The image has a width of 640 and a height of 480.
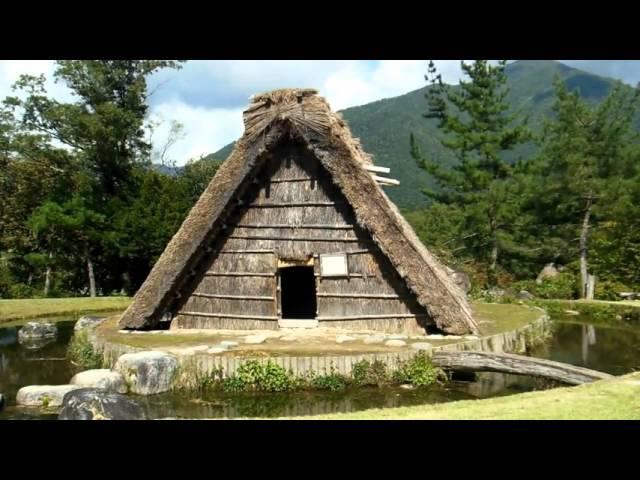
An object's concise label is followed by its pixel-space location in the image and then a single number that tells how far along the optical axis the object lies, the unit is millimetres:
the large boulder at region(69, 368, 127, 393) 9531
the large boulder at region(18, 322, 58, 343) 16094
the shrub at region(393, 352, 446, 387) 9945
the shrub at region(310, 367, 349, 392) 9695
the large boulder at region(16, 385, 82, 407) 9188
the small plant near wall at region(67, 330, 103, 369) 11789
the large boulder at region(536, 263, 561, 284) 25322
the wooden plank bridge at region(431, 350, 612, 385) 8922
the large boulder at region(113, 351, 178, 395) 9797
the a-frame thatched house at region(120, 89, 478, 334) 12031
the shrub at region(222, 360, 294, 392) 9766
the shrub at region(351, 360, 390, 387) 9773
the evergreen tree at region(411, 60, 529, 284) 26797
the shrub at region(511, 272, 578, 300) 22828
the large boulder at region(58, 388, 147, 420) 7117
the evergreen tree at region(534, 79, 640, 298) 22906
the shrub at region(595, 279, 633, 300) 21922
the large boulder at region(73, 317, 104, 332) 14555
